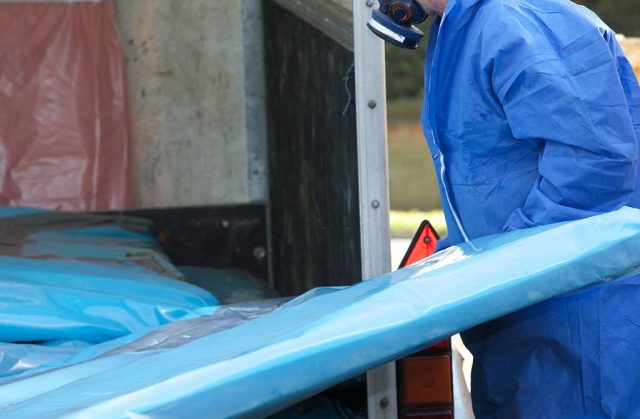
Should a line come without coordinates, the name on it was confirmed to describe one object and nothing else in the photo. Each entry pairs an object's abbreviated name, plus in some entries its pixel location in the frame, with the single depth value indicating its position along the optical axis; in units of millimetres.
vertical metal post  5363
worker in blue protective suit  5008
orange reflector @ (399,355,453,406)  5590
